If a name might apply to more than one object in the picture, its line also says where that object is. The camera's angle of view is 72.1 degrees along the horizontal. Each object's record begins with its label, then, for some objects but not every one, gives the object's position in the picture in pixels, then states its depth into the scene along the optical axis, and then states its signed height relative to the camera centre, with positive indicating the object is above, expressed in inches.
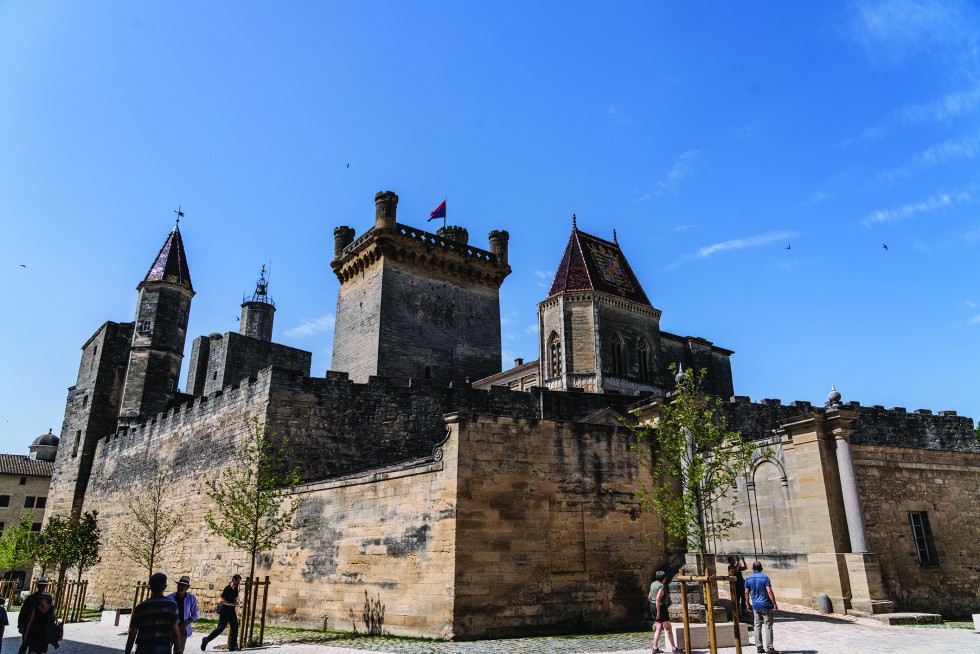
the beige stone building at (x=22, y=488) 1785.2 +217.0
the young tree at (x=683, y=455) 444.1 +80.1
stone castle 481.7 +89.1
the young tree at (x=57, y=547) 863.7 +32.3
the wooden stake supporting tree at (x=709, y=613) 310.0 -18.1
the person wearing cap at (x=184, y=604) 325.7 -14.2
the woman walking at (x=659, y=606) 366.0 -18.0
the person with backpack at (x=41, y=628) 314.0 -23.9
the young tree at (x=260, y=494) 536.7 +65.3
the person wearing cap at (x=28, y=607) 325.7 -15.7
